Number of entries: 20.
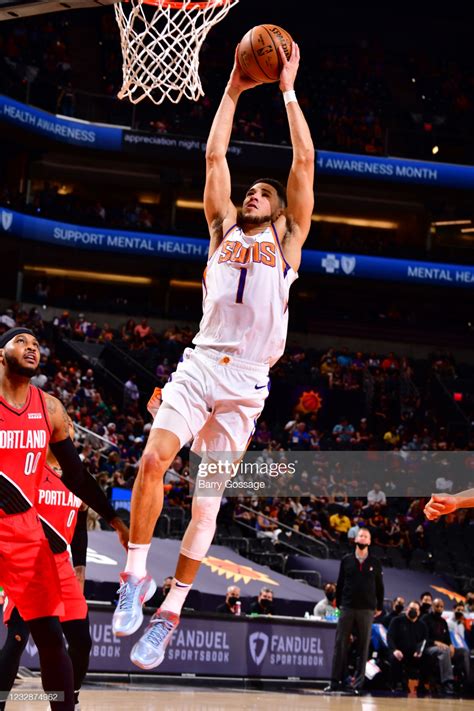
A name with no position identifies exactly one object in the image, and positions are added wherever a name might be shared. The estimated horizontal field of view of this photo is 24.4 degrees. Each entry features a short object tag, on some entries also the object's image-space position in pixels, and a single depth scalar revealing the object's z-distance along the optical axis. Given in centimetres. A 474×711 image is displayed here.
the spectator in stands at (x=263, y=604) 1533
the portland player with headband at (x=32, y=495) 618
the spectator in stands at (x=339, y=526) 2073
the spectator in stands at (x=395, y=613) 1598
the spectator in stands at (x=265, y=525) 1987
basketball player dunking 570
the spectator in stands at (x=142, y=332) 2781
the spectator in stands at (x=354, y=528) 1984
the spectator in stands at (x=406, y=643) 1535
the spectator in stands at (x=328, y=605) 1600
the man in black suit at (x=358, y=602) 1377
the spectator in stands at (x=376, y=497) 2181
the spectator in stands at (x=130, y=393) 2380
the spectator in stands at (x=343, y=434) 2448
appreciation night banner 2954
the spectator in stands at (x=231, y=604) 1480
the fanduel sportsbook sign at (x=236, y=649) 1341
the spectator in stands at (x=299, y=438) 2394
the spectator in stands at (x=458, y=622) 1662
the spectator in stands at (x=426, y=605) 1612
